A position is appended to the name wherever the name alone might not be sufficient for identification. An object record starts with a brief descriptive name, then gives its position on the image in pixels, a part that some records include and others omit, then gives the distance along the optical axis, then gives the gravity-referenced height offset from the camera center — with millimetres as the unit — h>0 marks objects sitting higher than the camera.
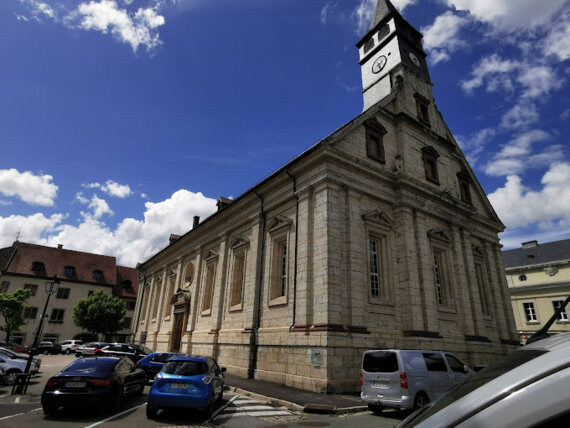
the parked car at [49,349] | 37406 -935
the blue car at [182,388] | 8852 -1064
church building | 15102 +4929
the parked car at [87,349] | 30259 -655
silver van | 9703 -698
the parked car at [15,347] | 30928 -748
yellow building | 37281 +7629
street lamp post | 12438 -1476
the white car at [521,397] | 1185 -146
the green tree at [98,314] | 39344 +2908
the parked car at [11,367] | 14438 -1147
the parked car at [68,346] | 38250 -596
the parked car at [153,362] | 16141 -843
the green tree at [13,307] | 34750 +2956
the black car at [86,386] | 8844 -1113
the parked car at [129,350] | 20500 -433
